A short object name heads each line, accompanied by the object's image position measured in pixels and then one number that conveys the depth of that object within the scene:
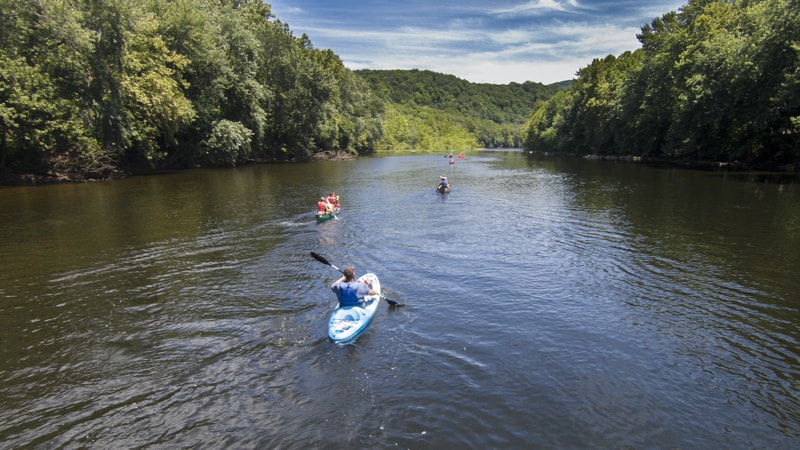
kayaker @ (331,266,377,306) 11.45
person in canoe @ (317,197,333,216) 24.06
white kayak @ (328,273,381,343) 10.41
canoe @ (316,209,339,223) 23.85
